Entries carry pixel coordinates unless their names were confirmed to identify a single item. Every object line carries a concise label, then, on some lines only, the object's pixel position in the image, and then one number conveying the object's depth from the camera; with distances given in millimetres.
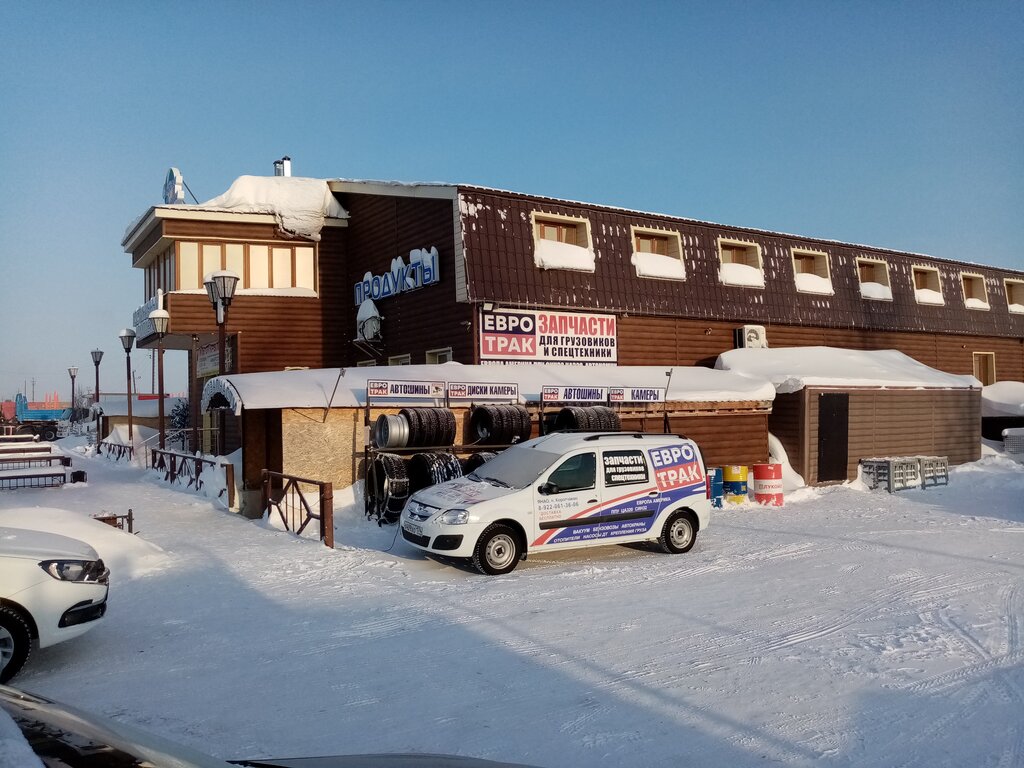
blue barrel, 16891
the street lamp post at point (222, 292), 15641
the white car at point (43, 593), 6121
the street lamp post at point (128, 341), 28766
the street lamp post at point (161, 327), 22359
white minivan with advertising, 10359
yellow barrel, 17234
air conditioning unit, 24750
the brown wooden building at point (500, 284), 20359
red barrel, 17453
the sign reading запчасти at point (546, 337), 20172
